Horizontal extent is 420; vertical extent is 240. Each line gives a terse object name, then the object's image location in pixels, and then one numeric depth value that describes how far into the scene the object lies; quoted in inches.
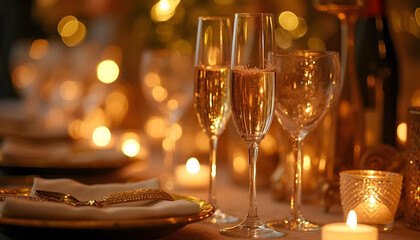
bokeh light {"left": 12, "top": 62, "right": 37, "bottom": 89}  97.1
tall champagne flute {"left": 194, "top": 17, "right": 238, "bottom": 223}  42.9
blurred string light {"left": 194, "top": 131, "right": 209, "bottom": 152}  67.9
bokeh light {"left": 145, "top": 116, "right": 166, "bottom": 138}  81.8
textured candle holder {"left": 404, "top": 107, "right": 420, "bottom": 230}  40.6
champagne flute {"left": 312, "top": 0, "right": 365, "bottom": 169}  48.0
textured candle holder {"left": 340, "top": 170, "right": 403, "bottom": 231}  40.2
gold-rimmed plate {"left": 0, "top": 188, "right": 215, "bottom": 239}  33.9
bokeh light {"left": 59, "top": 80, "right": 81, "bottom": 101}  95.3
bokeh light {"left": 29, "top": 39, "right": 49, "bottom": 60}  95.8
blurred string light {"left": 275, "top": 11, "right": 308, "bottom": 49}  71.9
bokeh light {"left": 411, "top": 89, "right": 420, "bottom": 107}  66.3
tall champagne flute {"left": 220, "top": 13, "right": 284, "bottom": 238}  38.0
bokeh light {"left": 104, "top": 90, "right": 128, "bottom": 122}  92.0
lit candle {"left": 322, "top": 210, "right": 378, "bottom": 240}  32.8
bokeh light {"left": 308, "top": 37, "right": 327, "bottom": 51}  70.7
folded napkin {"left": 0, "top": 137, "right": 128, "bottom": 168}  52.9
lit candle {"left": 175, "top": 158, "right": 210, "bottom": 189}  54.0
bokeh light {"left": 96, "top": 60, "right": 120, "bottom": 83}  98.9
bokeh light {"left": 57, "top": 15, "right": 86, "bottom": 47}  168.3
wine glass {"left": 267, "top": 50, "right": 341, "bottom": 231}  40.7
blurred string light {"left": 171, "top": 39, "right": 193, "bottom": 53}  74.7
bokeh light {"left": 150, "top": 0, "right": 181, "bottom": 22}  75.0
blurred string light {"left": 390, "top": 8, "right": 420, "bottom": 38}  67.7
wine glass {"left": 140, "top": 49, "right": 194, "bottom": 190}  58.6
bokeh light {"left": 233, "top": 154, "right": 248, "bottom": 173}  54.9
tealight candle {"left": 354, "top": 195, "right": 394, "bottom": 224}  40.1
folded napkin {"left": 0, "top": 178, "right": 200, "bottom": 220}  34.4
